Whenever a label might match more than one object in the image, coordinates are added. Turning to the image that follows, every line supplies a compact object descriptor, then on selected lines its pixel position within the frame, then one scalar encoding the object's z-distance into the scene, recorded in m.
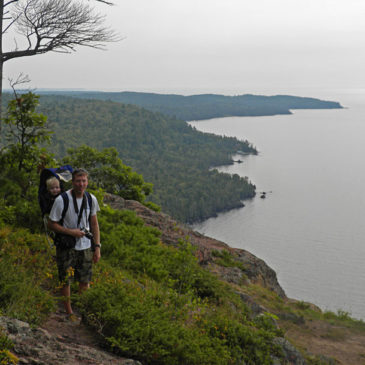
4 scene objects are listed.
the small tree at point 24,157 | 8.68
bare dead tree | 8.53
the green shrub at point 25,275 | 4.62
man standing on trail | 4.92
